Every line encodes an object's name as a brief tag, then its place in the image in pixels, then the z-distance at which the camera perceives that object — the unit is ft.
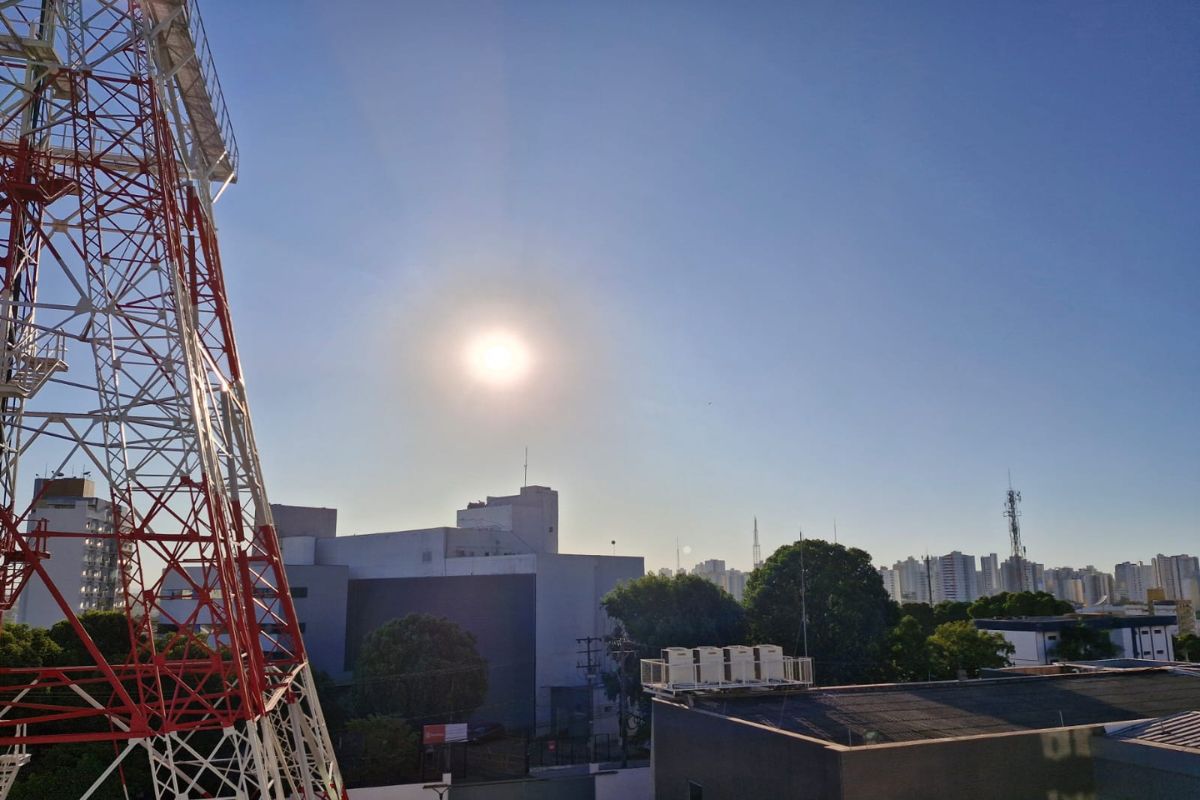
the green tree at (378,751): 115.24
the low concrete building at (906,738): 42.47
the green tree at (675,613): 134.21
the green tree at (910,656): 125.39
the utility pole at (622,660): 128.06
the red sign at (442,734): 116.98
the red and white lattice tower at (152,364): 42.93
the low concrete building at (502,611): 160.35
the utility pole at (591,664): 156.87
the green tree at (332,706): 130.97
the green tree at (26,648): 82.53
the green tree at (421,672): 128.67
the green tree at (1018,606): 209.05
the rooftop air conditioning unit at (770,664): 65.05
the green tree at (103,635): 93.30
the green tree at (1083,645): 155.22
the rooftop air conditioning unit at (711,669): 63.52
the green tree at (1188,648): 180.53
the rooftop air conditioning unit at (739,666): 63.93
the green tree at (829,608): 126.31
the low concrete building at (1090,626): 160.76
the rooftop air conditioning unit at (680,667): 63.05
